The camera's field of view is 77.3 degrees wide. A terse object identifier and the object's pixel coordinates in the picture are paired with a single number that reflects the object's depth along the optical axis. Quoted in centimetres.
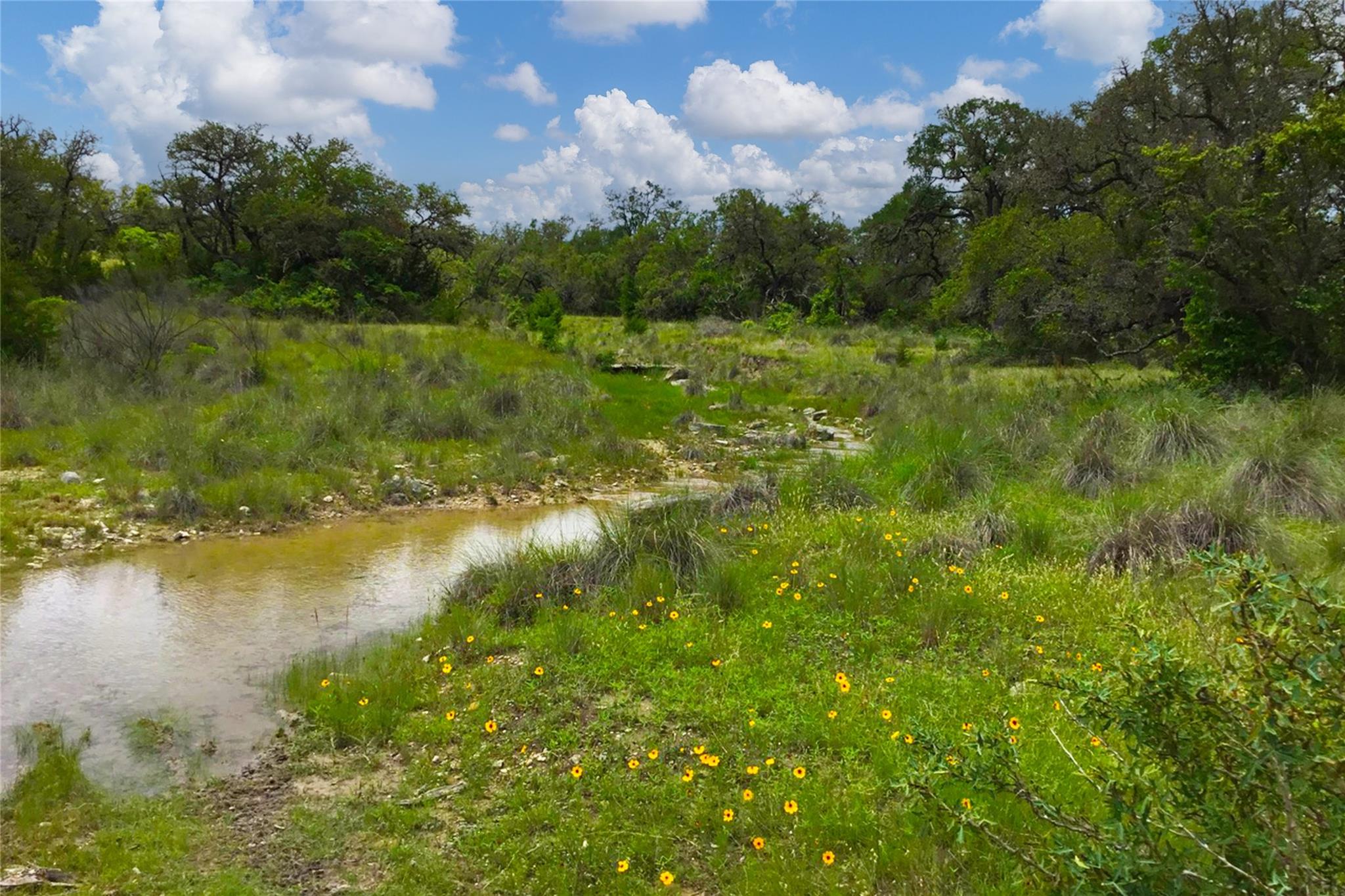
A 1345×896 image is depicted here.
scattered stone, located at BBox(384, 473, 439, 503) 1241
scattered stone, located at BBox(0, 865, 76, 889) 395
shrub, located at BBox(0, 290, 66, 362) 1578
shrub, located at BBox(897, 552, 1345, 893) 238
